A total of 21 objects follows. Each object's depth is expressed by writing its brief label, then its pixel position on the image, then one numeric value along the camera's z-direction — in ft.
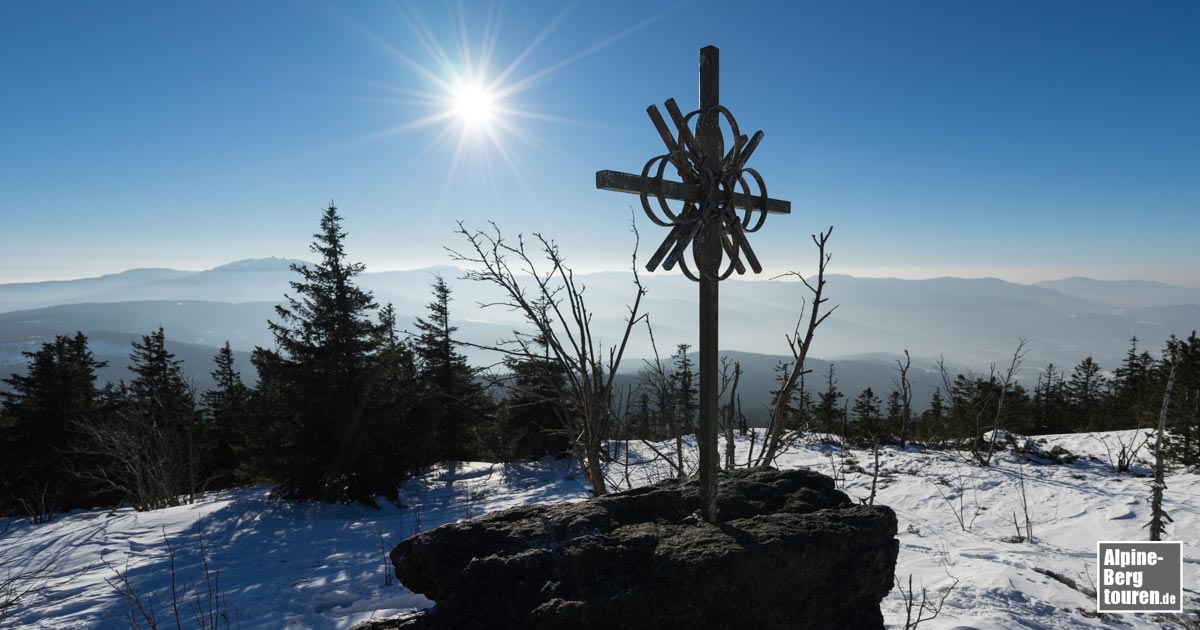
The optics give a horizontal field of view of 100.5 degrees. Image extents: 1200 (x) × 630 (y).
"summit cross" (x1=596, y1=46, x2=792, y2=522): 9.75
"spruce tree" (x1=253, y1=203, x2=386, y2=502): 41.75
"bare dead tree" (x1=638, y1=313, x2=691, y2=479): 18.13
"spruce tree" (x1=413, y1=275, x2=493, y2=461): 63.31
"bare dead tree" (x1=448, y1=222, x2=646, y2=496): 18.32
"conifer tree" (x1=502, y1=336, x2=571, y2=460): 60.75
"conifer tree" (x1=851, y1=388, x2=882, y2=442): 81.73
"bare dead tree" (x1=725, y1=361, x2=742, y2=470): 17.93
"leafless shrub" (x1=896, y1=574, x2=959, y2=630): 14.63
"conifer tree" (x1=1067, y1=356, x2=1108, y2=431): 120.96
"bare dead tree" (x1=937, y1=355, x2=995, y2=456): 51.68
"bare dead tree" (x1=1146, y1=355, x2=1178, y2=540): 19.07
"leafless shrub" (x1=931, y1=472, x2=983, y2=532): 32.82
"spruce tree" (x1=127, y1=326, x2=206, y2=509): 44.47
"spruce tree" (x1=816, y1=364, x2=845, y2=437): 96.81
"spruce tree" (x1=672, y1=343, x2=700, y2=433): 80.64
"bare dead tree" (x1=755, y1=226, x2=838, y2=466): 14.82
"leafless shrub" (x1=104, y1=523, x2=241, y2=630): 14.12
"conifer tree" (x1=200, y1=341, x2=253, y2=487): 78.54
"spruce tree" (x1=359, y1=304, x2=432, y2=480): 43.78
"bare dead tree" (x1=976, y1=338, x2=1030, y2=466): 48.19
